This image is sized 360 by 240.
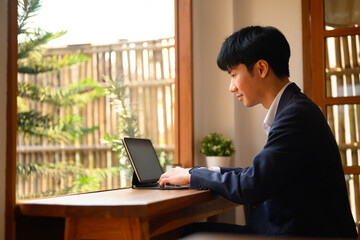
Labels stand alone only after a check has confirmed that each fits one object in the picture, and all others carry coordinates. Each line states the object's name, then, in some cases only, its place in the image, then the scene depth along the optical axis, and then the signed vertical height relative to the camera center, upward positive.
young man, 1.56 -0.15
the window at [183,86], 3.24 +0.38
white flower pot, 3.11 -0.14
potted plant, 3.12 -0.07
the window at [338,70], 3.29 +0.48
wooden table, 1.41 -0.23
